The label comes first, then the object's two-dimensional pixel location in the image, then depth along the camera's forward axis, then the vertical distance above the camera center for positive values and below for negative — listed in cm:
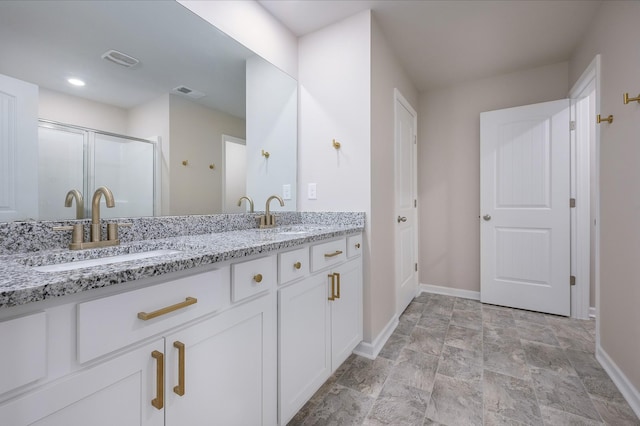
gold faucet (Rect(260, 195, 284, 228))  180 -4
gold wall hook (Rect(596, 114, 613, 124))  162 +56
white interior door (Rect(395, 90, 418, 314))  245 +9
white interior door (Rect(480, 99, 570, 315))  248 +6
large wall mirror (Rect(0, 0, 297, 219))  97 +48
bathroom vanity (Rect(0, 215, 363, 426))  51 -31
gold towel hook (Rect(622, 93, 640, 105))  135 +56
